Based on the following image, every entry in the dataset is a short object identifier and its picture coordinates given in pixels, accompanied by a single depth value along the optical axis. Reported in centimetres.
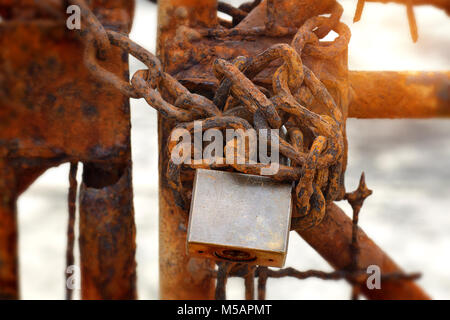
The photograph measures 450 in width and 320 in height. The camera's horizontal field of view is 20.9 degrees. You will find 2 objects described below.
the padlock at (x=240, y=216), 70
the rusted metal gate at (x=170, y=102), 73
